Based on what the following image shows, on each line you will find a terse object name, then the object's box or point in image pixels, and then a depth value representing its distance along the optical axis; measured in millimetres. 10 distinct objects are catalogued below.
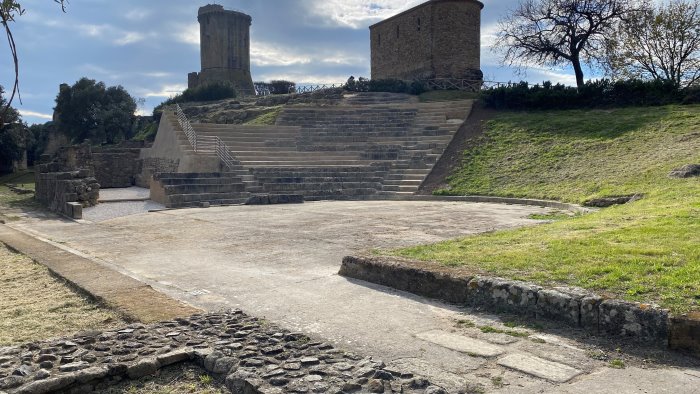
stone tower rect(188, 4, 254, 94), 49531
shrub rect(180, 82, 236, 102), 39469
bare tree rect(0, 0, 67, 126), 2814
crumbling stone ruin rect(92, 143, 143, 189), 22869
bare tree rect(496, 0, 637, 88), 27062
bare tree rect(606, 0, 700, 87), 26641
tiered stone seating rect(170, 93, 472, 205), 17297
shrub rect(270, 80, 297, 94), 41394
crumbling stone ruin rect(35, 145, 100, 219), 14375
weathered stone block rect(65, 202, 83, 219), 13359
